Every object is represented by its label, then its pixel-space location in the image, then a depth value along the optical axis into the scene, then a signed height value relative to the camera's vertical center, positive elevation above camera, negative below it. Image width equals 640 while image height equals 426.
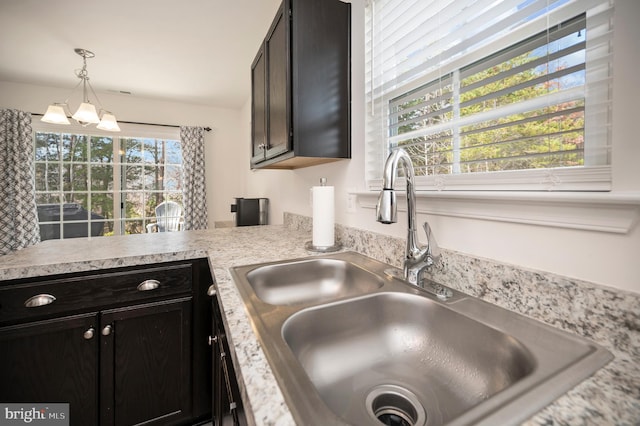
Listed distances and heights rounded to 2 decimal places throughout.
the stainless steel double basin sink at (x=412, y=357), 0.40 -0.30
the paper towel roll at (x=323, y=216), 1.24 -0.04
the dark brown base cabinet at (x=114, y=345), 1.01 -0.57
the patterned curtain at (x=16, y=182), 2.93 +0.30
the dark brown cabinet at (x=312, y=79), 1.23 +0.62
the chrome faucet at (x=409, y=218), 0.72 -0.03
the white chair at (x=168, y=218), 3.91 -0.14
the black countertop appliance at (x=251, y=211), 2.75 -0.03
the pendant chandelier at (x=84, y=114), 2.29 +0.84
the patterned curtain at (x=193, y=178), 3.89 +0.44
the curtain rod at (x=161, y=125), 3.67 +1.21
